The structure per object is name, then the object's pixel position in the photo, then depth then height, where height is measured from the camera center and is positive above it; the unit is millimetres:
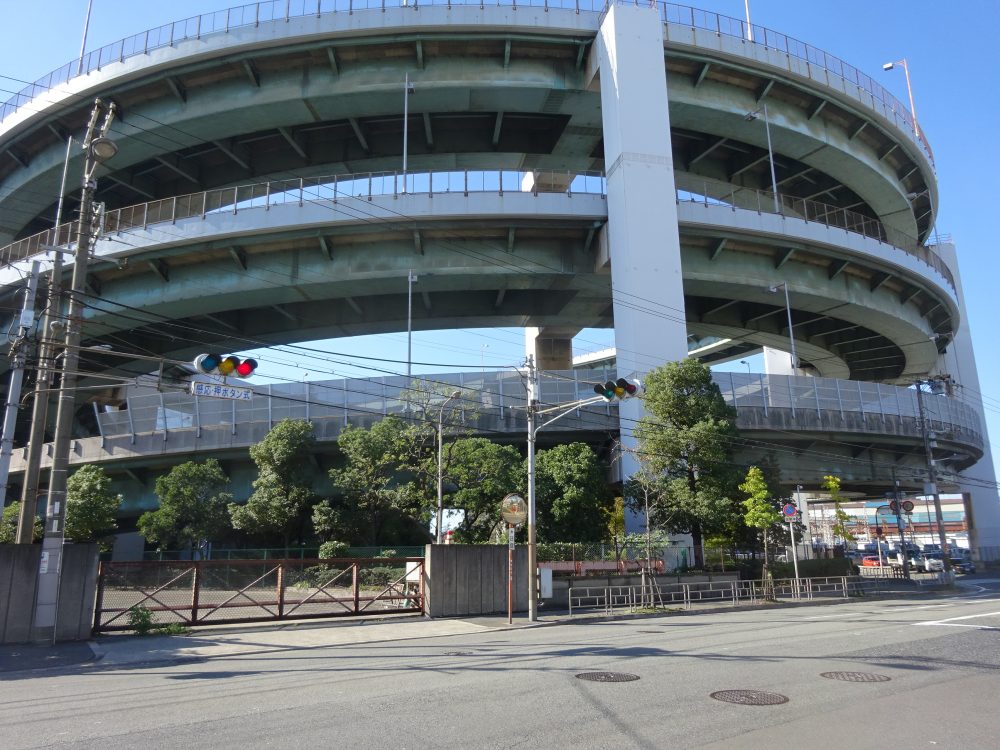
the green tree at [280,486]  33094 +2263
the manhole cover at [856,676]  9866 -2233
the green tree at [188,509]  34125 +1253
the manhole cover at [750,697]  8403 -2162
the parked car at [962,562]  61000 -4015
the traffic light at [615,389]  18438 +3697
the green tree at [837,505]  40500 +1344
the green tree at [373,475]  31891 +2626
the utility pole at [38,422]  16859 +2936
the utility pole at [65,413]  15172 +2993
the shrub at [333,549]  30484 -764
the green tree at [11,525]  31156 +600
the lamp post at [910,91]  44488 +30514
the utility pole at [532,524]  19984 +114
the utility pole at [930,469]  39488 +3061
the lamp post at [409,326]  34469 +10768
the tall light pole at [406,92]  33594 +22180
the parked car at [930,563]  58906 -3788
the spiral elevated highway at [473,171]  33406 +21458
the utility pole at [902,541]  44750 -1392
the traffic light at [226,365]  14867 +3652
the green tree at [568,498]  29703 +1288
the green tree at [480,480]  30000 +2161
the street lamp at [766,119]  36862 +22015
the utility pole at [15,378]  19012 +4581
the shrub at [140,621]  16453 -2062
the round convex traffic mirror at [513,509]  20562 +585
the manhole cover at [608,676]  9953 -2195
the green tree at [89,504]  32938 +1539
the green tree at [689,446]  27656 +3239
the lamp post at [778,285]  37681 +12993
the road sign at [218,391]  16156 +3375
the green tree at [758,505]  26775 +777
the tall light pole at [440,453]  28312 +2883
